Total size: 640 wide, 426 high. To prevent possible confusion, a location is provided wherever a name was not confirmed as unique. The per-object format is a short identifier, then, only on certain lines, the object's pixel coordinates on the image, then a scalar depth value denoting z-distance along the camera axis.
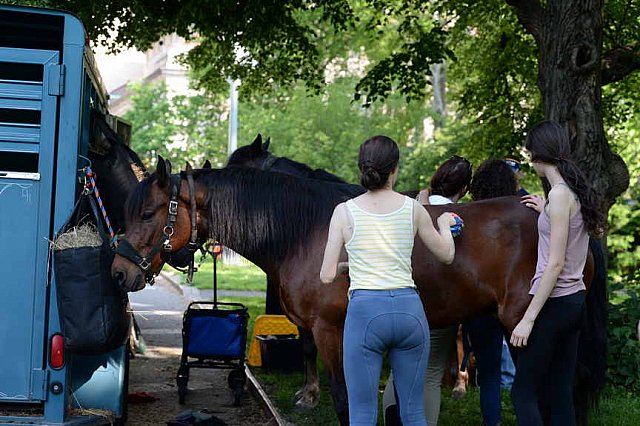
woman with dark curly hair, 5.95
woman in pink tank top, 4.54
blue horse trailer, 5.35
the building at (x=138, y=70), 73.81
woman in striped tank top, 4.09
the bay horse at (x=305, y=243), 5.36
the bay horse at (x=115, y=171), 7.59
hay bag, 5.25
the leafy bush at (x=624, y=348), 8.77
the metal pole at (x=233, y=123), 32.17
